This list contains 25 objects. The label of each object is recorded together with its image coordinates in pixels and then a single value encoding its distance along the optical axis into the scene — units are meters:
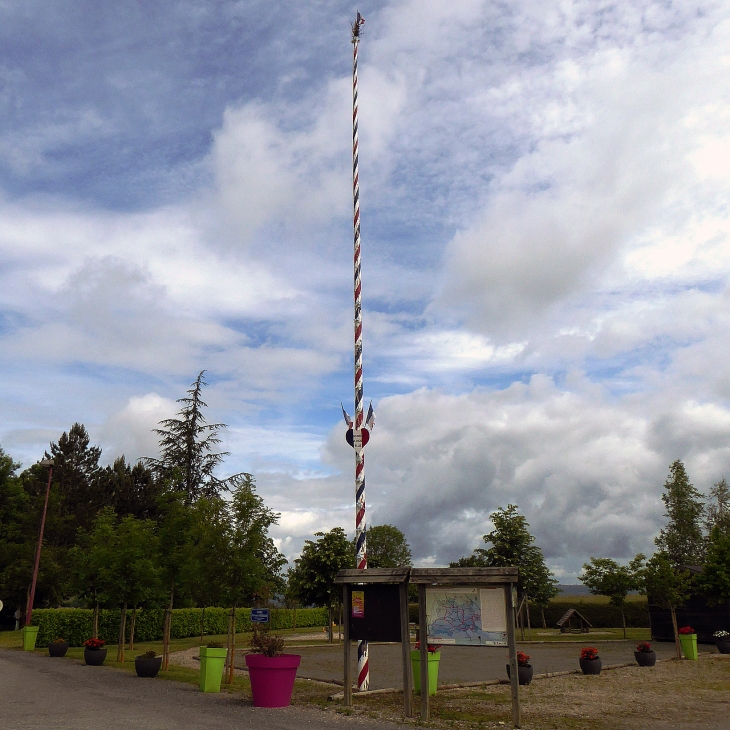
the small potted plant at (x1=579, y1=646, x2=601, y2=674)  18.91
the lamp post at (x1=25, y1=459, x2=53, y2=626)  33.50
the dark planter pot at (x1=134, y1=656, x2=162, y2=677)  18.03
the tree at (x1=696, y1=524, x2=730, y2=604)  27.16
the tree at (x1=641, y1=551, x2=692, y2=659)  24.58
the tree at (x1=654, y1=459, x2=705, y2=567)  54.47
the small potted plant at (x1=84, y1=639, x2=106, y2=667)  22.19
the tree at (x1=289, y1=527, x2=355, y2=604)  37.28
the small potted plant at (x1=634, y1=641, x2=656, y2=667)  21.48
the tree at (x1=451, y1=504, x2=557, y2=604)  41.34
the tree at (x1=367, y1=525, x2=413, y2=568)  76.43
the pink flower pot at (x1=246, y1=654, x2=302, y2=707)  12.76
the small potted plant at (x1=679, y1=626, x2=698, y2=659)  24.11
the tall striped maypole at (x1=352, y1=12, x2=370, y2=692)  14.76
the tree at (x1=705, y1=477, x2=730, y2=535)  57.19
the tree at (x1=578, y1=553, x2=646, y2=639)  28.09
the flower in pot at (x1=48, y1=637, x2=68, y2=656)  25.91
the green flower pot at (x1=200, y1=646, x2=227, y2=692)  14.91
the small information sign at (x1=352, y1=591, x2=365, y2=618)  13.07
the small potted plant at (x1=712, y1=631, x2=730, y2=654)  26.44
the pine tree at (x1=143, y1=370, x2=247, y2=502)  47.84
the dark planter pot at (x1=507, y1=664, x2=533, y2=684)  16.45
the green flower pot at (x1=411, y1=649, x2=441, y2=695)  13.77
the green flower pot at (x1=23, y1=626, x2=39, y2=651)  29.59
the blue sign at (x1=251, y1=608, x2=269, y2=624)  15.69
